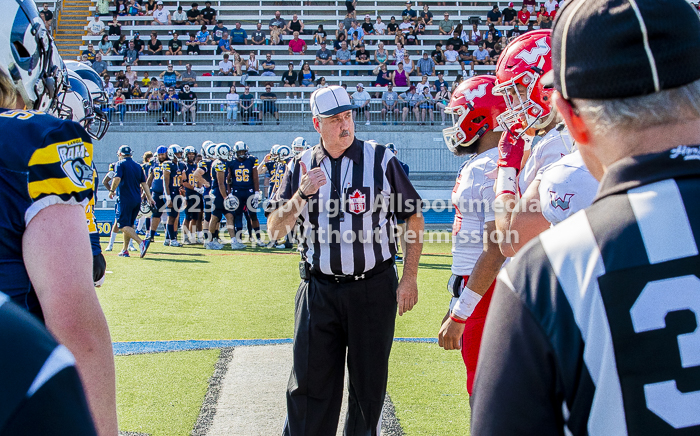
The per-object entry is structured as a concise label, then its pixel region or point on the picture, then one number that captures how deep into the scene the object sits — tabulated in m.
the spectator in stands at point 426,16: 25.39
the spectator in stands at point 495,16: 24.97
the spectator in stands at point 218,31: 24.64
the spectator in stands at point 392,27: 25.01
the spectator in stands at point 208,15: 24.89
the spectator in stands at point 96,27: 24.89
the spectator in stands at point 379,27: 25.05
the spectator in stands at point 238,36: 24.56
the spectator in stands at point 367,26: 24.86
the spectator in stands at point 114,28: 24.84
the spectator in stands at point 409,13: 25.52
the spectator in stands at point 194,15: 25.11
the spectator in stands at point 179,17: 25.19
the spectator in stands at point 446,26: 25.02
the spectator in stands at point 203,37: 24.62
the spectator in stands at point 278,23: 25.02
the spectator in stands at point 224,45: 24.42
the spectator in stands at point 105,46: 24.25
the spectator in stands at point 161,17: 25.09
